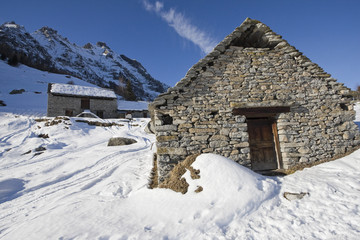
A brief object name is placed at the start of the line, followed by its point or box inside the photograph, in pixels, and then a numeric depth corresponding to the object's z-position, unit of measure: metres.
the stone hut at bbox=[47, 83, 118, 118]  22.52
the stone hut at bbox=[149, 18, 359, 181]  4.88
